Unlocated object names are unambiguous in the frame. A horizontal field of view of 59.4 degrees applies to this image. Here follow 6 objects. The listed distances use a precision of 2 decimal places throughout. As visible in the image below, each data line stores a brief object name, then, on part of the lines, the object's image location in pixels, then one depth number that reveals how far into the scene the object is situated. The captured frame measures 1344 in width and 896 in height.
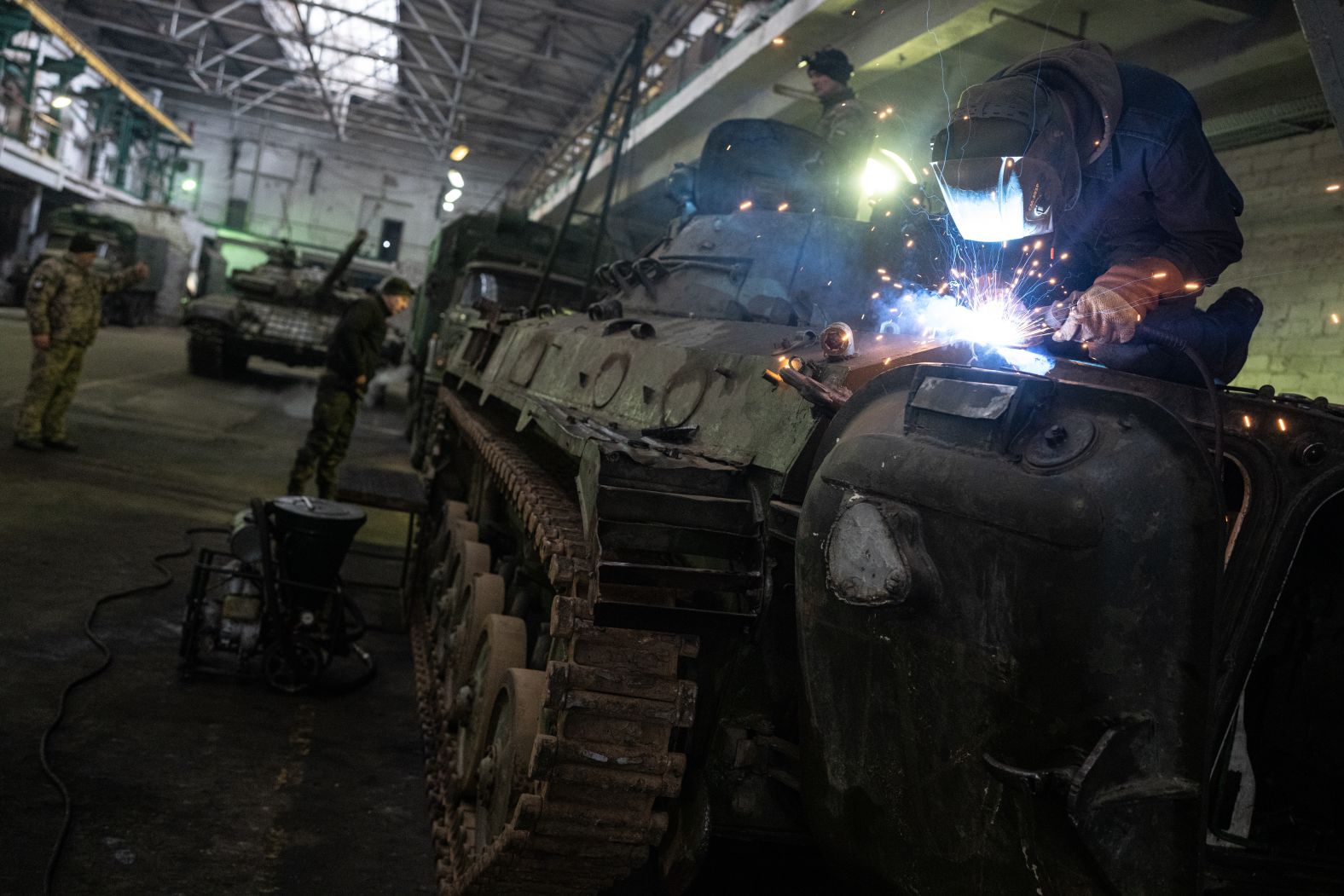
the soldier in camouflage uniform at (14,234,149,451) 9.99
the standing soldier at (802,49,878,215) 6.10
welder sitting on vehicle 3.06
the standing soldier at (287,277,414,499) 9.89
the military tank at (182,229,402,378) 19.09
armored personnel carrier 2.13
